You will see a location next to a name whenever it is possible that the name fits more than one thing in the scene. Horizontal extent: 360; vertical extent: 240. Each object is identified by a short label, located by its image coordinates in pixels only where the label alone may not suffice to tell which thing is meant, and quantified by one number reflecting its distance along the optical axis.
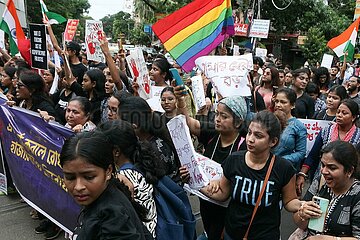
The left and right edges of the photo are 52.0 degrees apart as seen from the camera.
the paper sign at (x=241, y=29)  13.95
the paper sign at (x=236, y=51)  9.20
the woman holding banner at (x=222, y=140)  2.82
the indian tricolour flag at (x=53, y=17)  6.23
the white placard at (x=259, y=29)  12.96
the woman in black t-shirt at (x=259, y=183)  2.32
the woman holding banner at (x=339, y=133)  3.42
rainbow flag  3.78
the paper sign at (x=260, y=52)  12.00
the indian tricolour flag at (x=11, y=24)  5.79
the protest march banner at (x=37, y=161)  3.36
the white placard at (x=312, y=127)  4.03
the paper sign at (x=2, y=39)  6.55
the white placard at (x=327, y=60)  8.78
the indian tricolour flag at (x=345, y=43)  7.74
